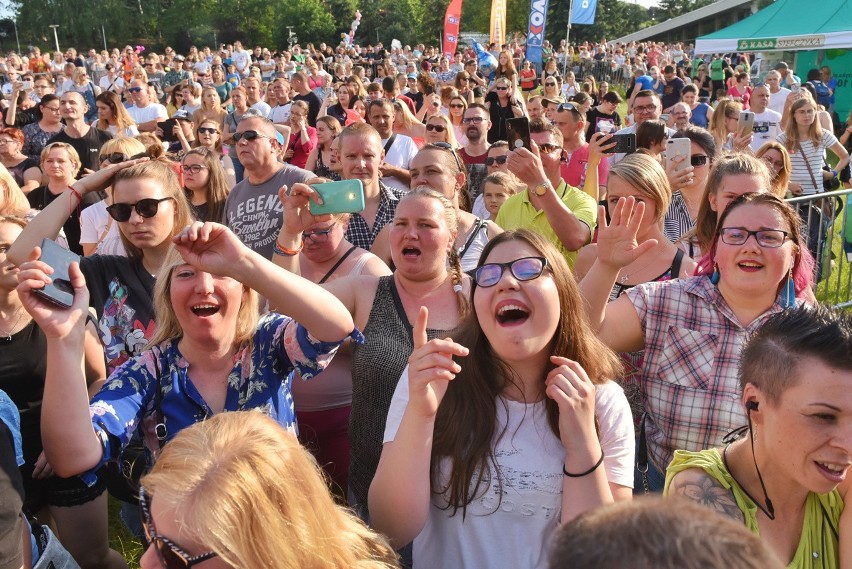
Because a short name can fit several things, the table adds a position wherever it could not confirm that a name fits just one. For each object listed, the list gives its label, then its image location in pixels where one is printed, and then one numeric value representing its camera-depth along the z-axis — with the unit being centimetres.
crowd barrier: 561
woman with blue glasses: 195
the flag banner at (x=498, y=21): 2647
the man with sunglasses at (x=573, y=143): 684
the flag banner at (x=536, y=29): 2041
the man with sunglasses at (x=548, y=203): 407
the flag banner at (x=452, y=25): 2377
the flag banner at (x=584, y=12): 2424
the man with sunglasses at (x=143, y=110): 1020
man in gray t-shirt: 474
